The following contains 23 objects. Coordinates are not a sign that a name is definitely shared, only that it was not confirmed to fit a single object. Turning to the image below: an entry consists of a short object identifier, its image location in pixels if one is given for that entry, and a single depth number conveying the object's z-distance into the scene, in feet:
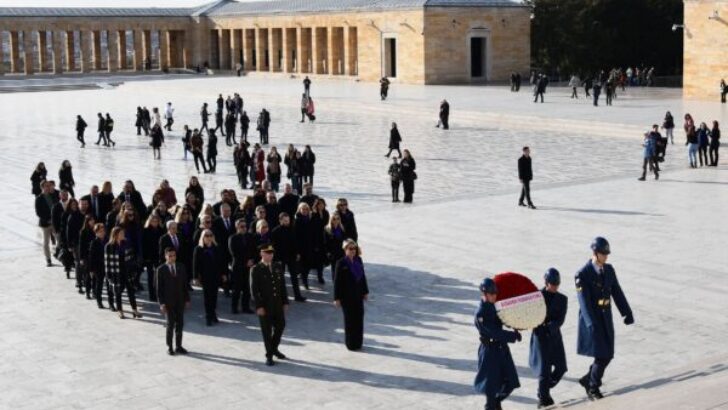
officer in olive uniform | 31.76
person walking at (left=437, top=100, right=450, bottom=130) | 105.40
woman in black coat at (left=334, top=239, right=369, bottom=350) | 33.04
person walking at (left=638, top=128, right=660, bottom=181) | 67.51
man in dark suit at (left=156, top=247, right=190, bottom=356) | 32.91
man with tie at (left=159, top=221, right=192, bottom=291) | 37.40
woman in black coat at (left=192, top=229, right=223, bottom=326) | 36.29
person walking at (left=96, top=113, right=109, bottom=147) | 98.14
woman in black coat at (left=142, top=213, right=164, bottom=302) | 39.99
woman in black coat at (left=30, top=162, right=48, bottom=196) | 57.41
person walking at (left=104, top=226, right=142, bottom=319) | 37.63
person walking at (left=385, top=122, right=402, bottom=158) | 82.33
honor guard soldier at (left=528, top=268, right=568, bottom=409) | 25.72
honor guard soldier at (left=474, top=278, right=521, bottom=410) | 24.53
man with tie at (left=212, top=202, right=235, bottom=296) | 38.78
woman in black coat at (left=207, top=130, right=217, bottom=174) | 77.56
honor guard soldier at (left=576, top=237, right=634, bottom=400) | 26.40
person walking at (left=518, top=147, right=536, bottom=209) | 57.93
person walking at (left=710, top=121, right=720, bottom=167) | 74.33
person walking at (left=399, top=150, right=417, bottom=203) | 60.08
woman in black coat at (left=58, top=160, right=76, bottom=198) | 58.13
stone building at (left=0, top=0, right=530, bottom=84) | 167.22
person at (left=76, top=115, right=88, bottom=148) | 96.07
